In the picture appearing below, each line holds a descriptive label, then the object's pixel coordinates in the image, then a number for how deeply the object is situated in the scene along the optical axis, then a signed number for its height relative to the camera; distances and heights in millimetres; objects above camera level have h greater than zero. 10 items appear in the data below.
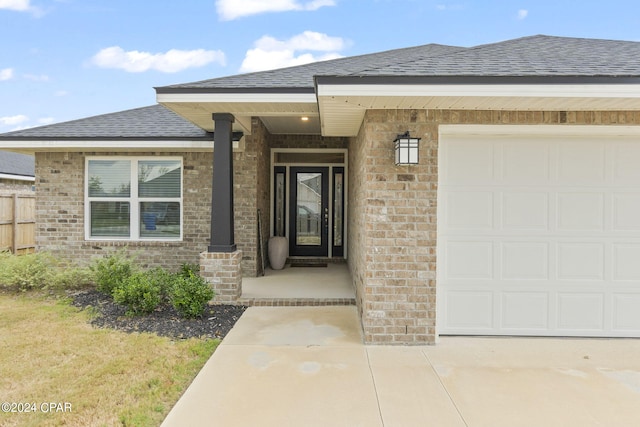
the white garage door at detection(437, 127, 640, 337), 4109 -186
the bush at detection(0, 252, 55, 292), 6340 -1090
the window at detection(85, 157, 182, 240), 7238 +221
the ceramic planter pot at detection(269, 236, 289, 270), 7770 -901
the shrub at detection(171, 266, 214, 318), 4750 -1120
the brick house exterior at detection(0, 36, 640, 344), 3479 +215
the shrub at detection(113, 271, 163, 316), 4887 -1129
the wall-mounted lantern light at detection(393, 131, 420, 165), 3732 +600
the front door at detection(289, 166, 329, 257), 8930 -101
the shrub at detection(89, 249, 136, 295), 5711 -985
